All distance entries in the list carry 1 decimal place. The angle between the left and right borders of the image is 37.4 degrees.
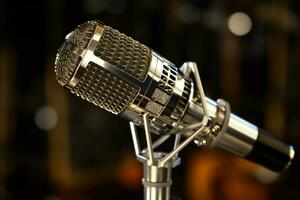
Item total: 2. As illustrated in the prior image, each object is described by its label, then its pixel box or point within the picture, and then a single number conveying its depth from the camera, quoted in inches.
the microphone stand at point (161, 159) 25.1
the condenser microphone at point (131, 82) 23.2
